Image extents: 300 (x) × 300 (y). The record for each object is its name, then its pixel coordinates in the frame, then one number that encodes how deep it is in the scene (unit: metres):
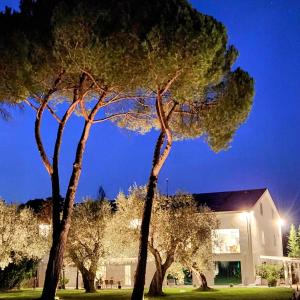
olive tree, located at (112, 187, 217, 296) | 21.74
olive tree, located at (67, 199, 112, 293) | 25.32
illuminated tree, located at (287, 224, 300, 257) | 39.09
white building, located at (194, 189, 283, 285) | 29.04
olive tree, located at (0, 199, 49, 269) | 25.25
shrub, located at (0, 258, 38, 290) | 28.76
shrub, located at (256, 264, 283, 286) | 26.33
